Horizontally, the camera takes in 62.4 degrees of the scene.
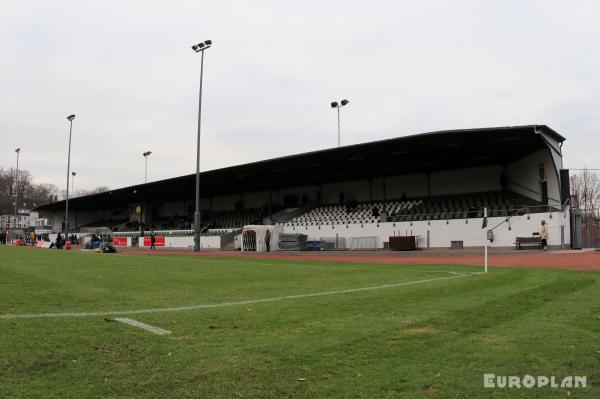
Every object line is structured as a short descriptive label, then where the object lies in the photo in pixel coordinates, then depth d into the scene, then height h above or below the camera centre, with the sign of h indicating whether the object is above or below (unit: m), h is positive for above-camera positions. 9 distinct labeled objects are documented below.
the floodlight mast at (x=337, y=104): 53.97 +14.64
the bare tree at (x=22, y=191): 113.55 +11.10
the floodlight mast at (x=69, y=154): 62.94 +11.66
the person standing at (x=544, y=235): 31.02 +0.23
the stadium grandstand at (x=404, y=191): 35.59 +4.76
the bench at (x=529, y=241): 32.50 -0.17
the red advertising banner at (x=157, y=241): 56.55 -0.74
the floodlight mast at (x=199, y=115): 39.34 +9.63
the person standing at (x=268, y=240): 43.12 -0.34
